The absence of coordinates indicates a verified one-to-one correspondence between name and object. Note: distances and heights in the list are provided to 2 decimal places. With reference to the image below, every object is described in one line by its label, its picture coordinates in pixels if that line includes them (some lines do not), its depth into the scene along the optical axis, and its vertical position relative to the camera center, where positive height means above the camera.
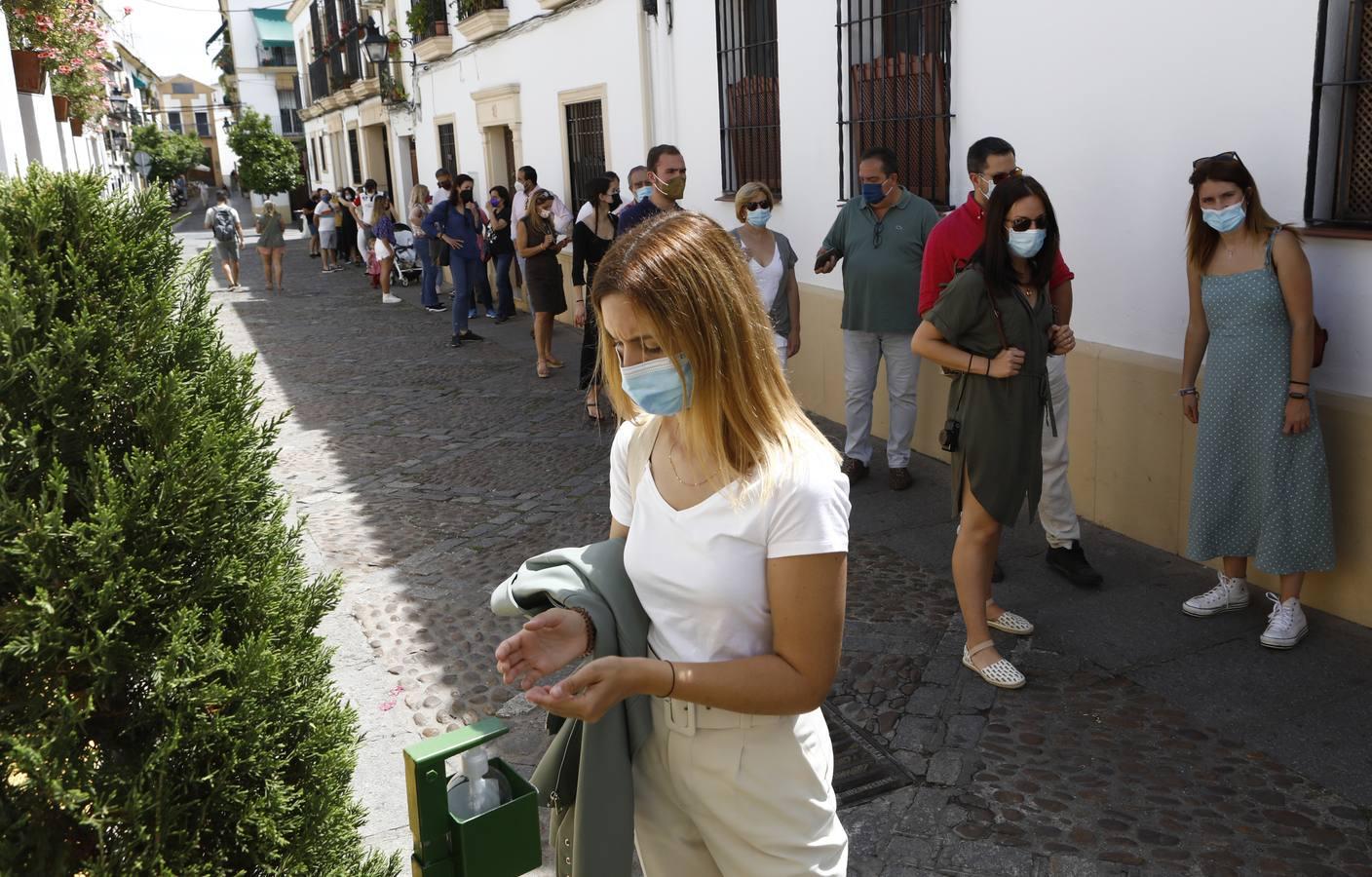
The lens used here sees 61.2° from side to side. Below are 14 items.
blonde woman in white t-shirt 1.73 -0.60
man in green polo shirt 6.17 -0.70
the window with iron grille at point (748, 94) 8.53 +0.53
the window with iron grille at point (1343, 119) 4.25 +0.06
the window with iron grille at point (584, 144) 12.42 +0.31
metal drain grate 3.44 -1.82
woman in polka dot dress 4.12 -0.89
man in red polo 4.89 -0.54
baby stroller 18.08 -1.20
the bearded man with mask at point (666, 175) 6.75 -0.03
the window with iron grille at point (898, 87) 6.66 +0.42
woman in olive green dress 3.92 -0.71
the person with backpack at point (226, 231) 17.80 -0.60
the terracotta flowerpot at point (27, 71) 7.66 +0.85
